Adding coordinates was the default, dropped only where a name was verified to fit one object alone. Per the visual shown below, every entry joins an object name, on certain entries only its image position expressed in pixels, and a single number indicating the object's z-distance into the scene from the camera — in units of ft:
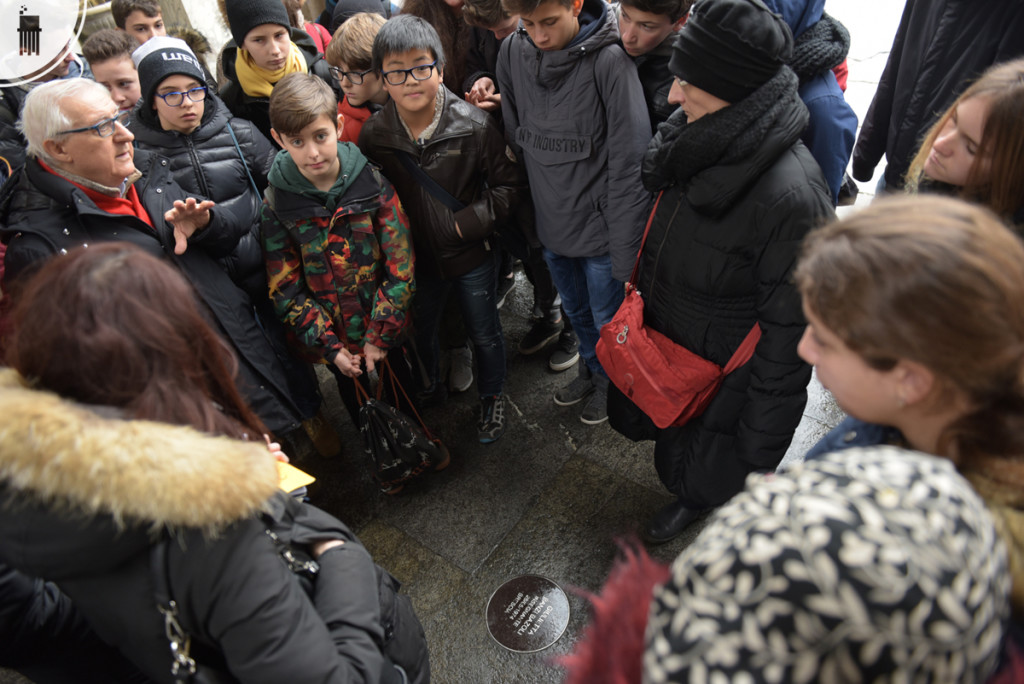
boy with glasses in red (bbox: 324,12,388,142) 9.82
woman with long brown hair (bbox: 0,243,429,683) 3.25
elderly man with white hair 6.90
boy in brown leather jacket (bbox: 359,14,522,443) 8.52
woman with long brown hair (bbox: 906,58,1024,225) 5.13
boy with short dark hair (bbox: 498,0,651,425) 7.99
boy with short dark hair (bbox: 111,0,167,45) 11.94
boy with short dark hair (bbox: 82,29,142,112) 9.99
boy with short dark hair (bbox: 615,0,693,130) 7.50
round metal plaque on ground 7.91
